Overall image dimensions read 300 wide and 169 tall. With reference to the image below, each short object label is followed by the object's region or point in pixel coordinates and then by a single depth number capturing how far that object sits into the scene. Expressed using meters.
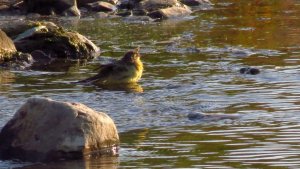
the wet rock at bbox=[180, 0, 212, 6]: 23.48
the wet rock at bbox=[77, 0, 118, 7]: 22.99
